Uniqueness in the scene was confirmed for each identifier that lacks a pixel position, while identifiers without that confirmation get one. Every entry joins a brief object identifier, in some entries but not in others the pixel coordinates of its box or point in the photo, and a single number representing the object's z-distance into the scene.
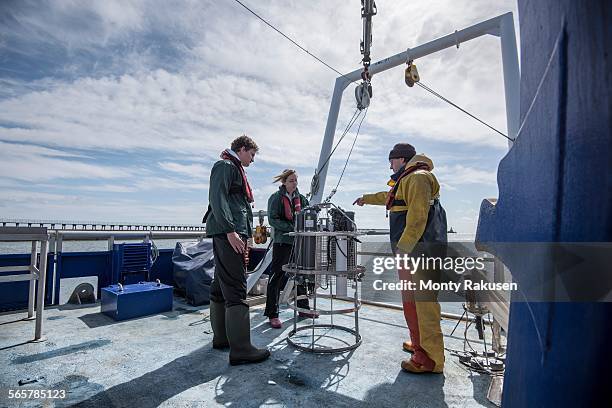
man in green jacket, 2.91
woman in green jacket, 4.34
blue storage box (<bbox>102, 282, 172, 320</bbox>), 4.06
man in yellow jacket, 2.77
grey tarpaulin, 4.93
